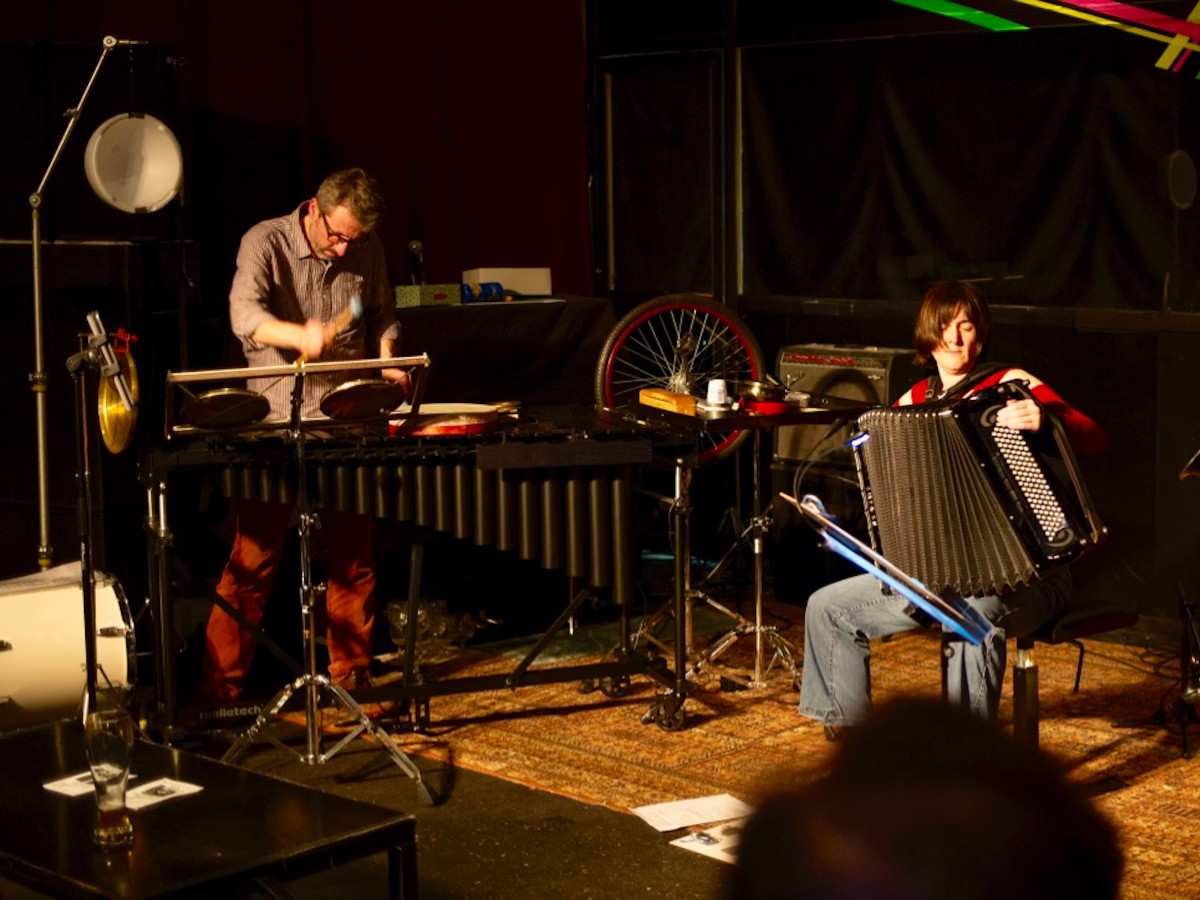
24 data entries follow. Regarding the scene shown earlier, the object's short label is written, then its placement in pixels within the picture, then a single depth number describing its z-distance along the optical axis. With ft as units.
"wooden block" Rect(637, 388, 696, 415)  16.21
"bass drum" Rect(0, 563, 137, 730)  14.34
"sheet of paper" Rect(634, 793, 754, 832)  13.61
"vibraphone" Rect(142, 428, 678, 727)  14.71
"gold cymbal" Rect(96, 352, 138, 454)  13.61
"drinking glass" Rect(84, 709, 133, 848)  9.29
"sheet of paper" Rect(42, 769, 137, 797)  10.31
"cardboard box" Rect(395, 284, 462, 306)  20.11
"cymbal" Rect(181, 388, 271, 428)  14.12
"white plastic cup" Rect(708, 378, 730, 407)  16.31
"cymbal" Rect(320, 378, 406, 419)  14.51
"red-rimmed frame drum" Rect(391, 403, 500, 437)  15.03
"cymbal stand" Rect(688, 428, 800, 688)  17.62
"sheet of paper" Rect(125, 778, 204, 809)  10.00
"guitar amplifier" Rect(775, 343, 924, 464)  20.16
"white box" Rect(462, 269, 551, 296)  21.21
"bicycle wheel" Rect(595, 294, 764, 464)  17.46
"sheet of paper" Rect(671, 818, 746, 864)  13.03
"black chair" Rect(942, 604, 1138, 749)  13.61
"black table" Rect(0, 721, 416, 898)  8.87
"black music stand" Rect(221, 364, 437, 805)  14.37
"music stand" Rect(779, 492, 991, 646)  13.01
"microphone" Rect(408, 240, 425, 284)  20.98
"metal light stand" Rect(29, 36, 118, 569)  15.30
